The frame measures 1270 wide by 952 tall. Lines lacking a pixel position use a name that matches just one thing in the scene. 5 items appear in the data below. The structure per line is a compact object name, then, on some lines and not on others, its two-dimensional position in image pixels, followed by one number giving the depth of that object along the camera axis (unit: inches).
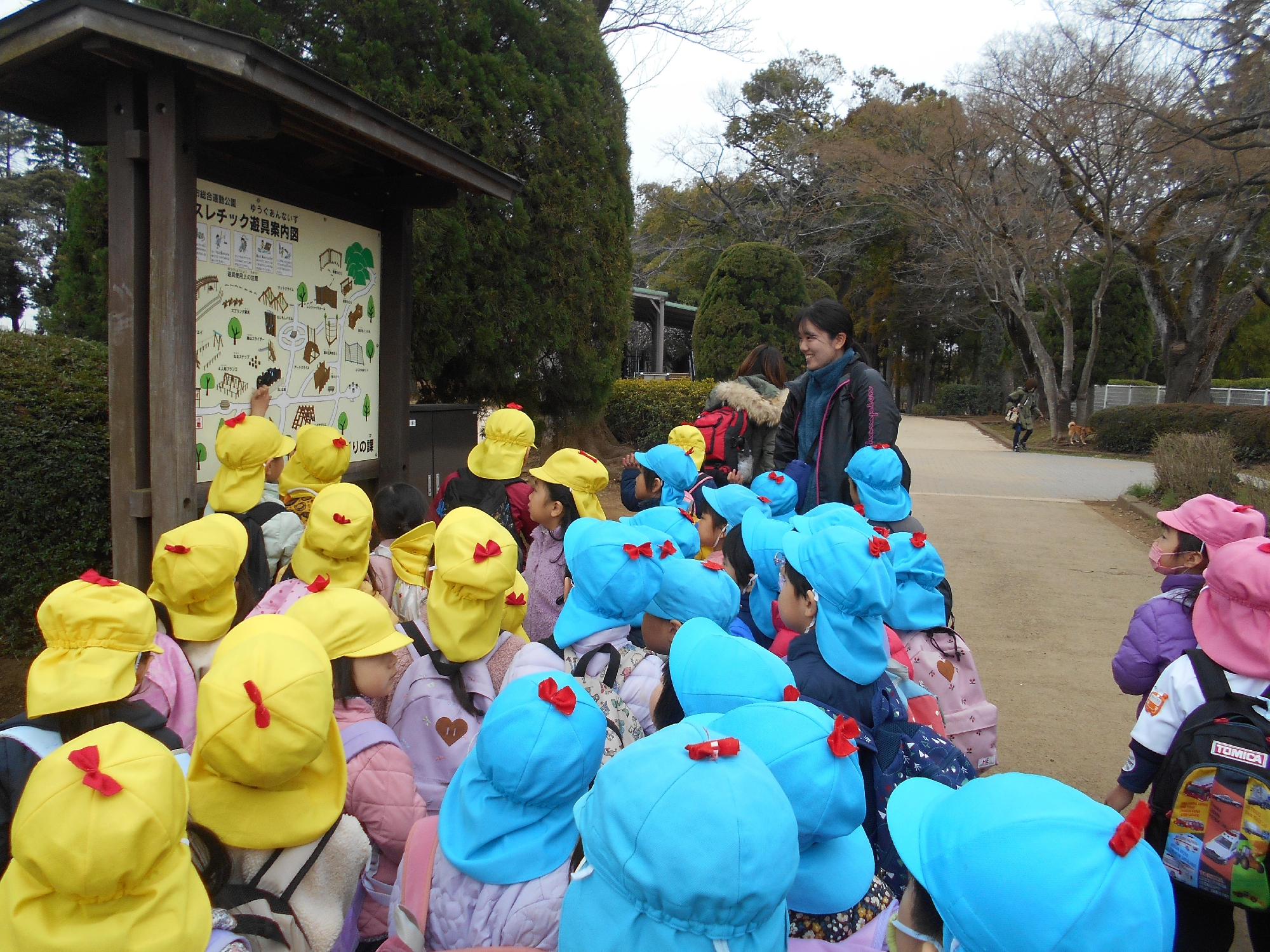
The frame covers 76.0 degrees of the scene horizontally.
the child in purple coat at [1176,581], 96.7
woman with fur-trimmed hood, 219.9
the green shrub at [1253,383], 1139.9
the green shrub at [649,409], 479.2
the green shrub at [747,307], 583.2
